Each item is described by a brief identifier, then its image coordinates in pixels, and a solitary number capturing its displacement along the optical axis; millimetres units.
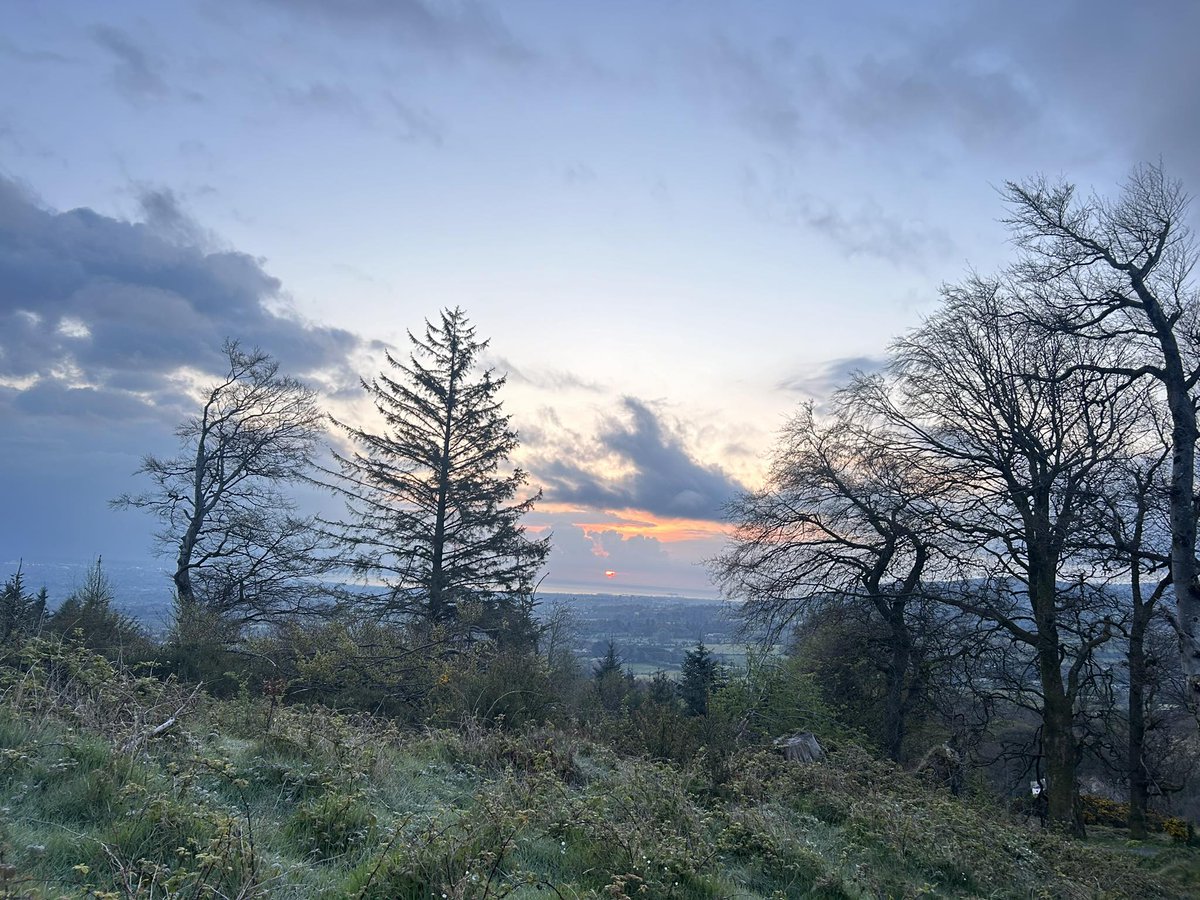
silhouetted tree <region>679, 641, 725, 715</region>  31672
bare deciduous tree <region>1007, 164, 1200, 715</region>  7590
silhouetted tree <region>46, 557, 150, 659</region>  12016
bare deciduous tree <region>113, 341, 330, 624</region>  20734
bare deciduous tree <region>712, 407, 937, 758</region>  13953
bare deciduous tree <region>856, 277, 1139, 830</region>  11547
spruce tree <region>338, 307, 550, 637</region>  23281
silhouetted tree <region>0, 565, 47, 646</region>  10617
